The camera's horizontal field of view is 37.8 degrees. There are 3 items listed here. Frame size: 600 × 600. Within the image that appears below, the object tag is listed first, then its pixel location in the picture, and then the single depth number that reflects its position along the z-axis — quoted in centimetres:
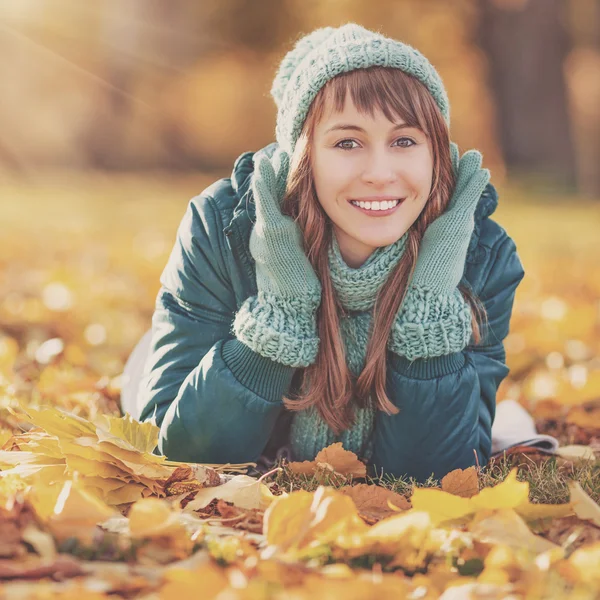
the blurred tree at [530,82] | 1302
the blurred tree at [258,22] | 1524
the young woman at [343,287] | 230
